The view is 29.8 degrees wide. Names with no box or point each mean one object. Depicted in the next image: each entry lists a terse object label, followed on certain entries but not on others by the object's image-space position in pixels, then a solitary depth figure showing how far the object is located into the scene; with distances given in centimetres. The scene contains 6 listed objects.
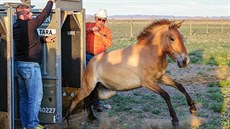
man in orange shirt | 784
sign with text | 671
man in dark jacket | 616
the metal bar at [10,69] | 559
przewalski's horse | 668
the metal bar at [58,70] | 663
